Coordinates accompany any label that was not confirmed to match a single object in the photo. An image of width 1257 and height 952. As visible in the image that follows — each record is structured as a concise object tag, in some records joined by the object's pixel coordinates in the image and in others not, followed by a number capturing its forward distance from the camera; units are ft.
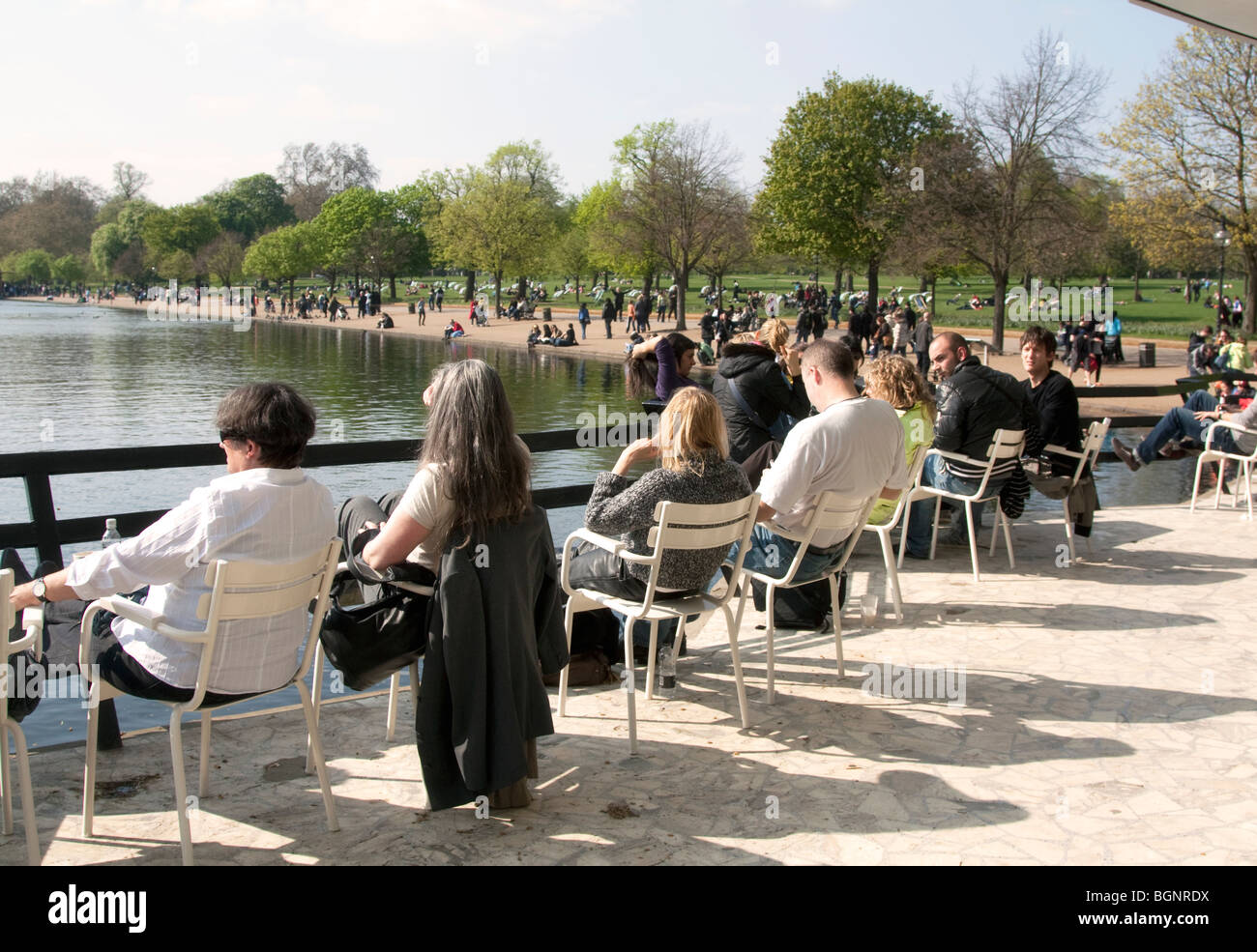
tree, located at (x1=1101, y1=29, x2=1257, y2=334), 132.05
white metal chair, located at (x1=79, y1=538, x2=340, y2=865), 11.34
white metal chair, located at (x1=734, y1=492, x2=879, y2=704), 17.04
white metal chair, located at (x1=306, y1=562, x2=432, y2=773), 13.28
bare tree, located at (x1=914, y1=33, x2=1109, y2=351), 121.19
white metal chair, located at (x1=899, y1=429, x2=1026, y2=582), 24.48
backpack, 21.25
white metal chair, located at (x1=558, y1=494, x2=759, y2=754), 14.89
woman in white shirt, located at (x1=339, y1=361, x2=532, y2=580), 12.38
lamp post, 135.54
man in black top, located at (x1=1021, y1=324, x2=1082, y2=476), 26.89
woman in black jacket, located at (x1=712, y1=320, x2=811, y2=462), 23.50
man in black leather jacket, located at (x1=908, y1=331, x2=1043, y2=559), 25.21
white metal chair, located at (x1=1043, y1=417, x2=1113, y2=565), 26.00
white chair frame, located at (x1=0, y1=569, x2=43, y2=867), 10.49
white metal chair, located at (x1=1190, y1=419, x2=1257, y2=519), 31.07
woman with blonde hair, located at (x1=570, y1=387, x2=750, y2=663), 15.30
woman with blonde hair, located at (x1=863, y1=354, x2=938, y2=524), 24.82
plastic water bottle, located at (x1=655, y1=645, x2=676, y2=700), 17.76
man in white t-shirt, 17.61
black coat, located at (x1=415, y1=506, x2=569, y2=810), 12.60
